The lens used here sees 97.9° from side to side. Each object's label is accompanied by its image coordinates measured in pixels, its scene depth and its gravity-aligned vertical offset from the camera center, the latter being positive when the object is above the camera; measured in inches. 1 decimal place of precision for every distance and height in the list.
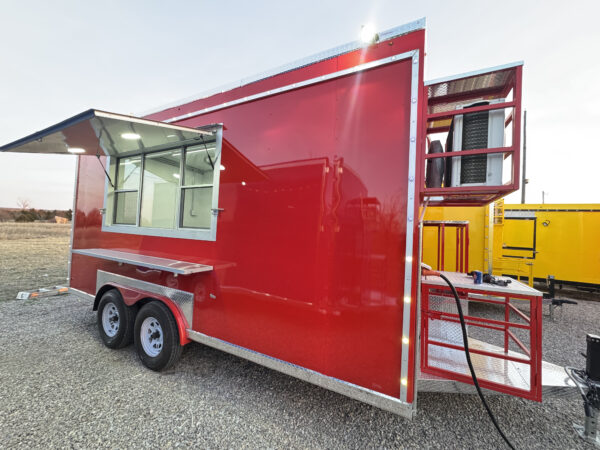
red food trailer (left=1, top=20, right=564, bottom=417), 75.7 +6.5
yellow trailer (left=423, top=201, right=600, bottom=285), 236.2 +3.3
